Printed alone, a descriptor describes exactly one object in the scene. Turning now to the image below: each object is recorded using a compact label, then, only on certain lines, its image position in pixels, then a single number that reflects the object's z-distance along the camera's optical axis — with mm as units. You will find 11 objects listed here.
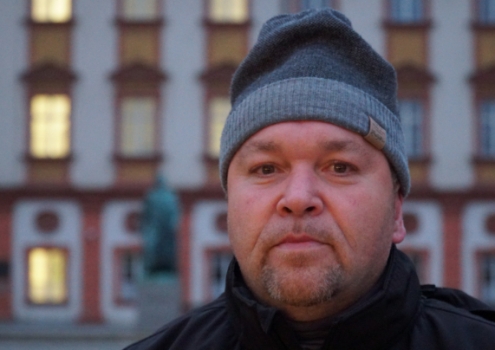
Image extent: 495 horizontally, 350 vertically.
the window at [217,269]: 18781
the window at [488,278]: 18719
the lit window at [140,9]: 19109
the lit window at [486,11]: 19078
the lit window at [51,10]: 19188
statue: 12477
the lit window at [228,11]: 19156
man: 1679
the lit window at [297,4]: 18891
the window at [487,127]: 18891
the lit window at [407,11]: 19188
